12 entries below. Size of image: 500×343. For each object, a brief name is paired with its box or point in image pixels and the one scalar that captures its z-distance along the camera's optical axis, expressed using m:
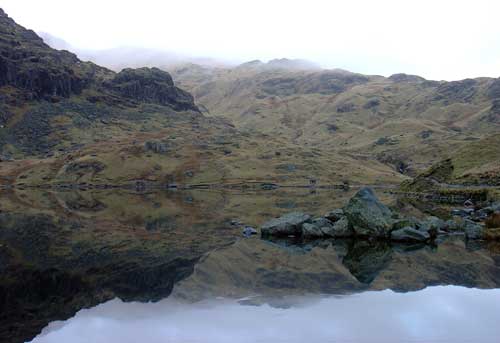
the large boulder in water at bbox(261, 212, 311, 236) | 53.75
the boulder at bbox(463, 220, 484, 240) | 49.94
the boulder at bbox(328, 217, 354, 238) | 52.44
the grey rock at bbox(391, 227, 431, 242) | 48.59
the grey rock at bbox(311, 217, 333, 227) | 55.13
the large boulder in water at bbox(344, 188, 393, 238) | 50.78
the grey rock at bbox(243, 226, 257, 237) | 54.57
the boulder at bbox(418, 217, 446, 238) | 50.34
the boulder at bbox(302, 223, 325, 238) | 52.33
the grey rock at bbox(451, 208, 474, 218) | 72.43
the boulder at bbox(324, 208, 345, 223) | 60.42
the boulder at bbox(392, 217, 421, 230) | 51.50
